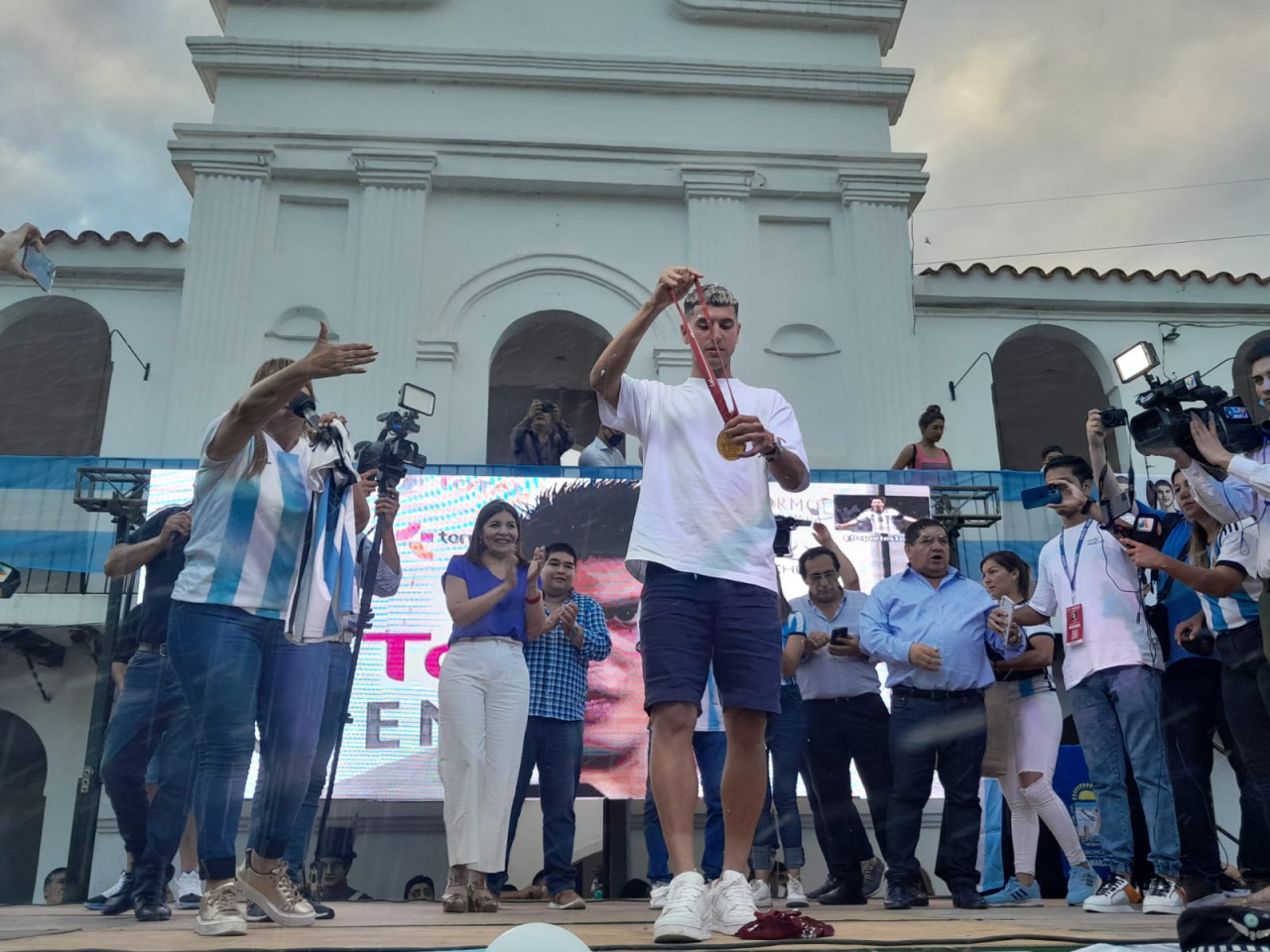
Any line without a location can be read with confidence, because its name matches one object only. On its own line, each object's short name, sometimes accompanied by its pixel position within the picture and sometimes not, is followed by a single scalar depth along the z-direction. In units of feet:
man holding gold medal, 10.75
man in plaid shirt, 18.20
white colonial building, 32.55
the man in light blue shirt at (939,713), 16.40
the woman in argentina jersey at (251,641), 11.20
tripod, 16.22
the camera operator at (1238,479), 13.00
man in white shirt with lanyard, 15.21
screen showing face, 24.43
